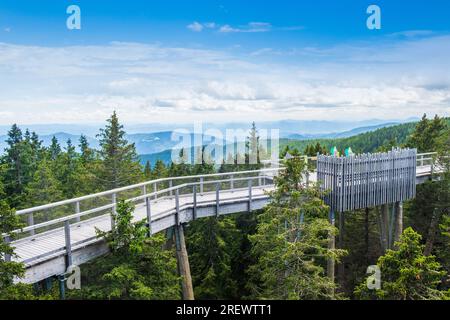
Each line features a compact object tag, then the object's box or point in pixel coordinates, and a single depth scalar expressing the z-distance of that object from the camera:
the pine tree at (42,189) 24.70
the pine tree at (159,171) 37.72
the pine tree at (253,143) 34.81
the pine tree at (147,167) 54.97
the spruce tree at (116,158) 27.34
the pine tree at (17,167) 30.33
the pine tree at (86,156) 39.86
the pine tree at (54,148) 58.19
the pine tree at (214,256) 22.36
